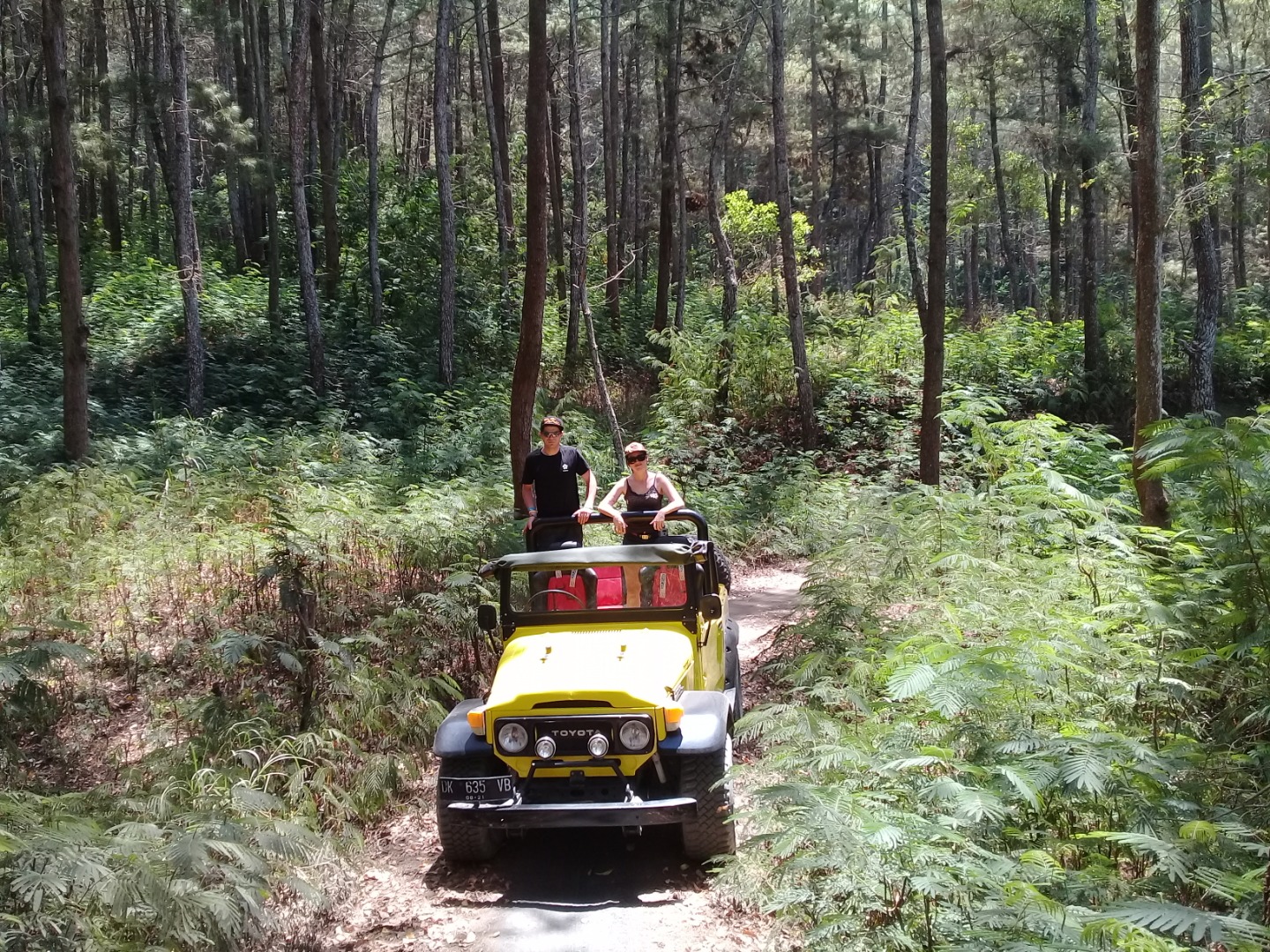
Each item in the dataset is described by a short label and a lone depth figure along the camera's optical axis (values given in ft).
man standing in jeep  27.17
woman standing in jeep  23.98
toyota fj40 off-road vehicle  17.94
